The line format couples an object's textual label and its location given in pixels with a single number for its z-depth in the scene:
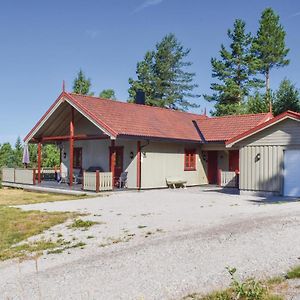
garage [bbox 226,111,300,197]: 17.31
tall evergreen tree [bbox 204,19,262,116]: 46.38
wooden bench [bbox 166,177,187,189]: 22.42
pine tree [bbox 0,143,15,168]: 35.56
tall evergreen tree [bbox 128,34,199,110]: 54.78
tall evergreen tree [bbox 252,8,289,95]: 47.53
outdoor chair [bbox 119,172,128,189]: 21.44
